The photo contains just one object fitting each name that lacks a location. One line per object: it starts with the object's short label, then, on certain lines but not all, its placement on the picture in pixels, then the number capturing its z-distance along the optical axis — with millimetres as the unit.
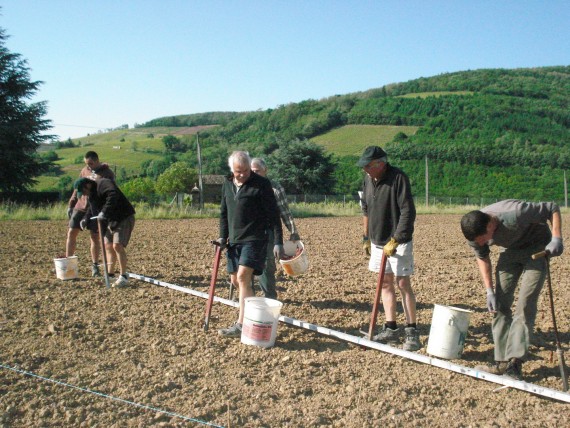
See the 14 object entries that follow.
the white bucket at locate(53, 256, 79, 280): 8156
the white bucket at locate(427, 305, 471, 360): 4953
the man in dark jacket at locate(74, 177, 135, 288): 7539
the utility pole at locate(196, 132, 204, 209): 29541
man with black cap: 5137
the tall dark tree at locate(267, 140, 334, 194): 55875
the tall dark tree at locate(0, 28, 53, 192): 35844
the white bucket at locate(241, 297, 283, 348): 5203
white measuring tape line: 4145
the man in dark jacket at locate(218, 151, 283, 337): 5434
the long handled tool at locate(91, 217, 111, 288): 7613
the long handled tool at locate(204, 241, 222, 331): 5797
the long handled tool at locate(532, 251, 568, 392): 4273
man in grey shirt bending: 4398
